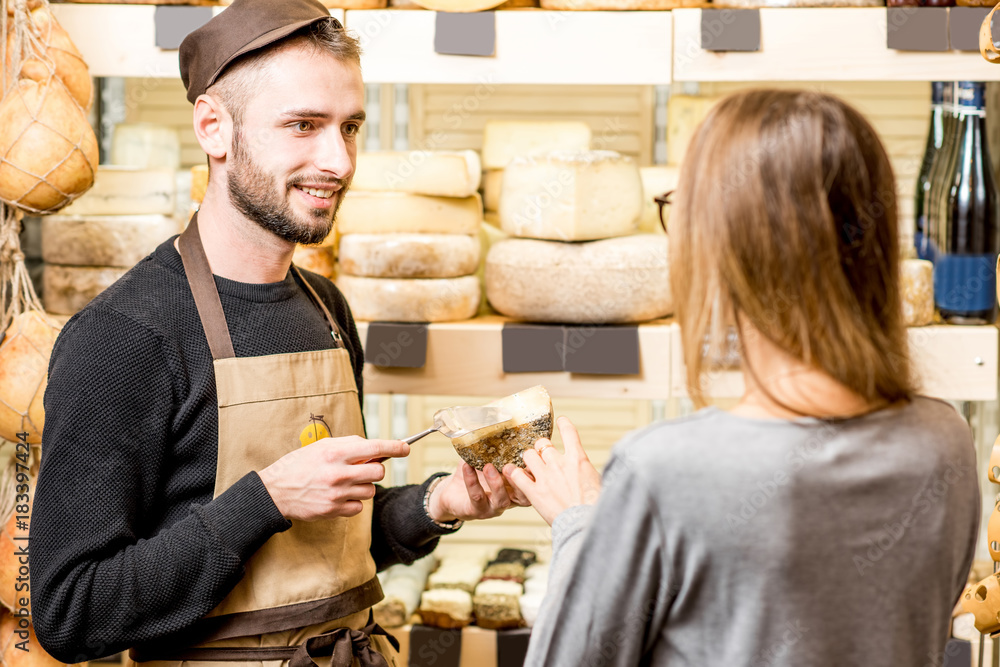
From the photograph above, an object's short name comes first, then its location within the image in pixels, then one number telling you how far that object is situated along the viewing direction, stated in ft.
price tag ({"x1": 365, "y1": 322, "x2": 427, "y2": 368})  5.64
